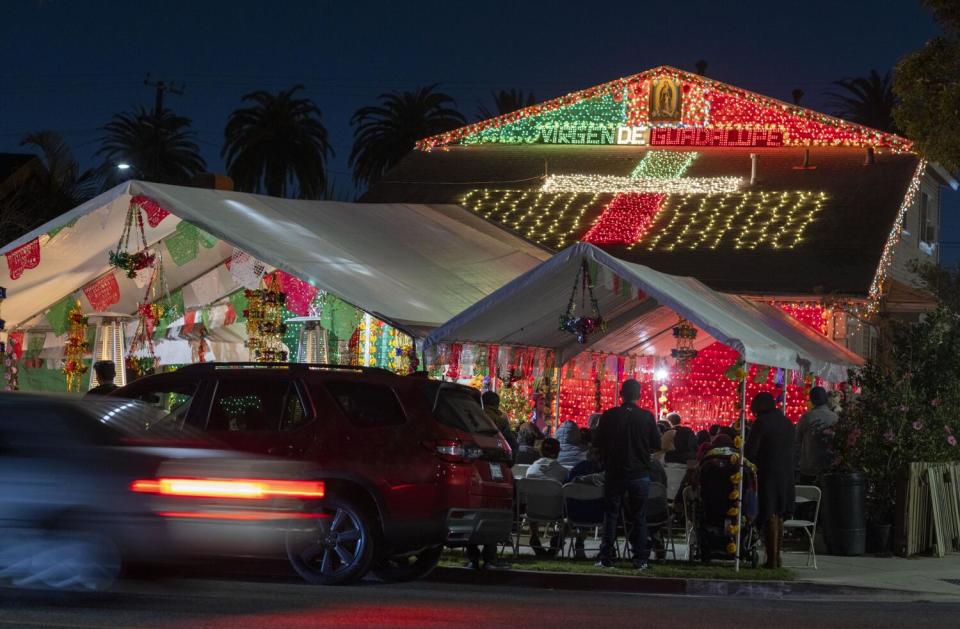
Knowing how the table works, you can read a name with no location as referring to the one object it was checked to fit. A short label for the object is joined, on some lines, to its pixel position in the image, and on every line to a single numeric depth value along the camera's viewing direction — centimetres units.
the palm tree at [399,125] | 6931
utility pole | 6712
